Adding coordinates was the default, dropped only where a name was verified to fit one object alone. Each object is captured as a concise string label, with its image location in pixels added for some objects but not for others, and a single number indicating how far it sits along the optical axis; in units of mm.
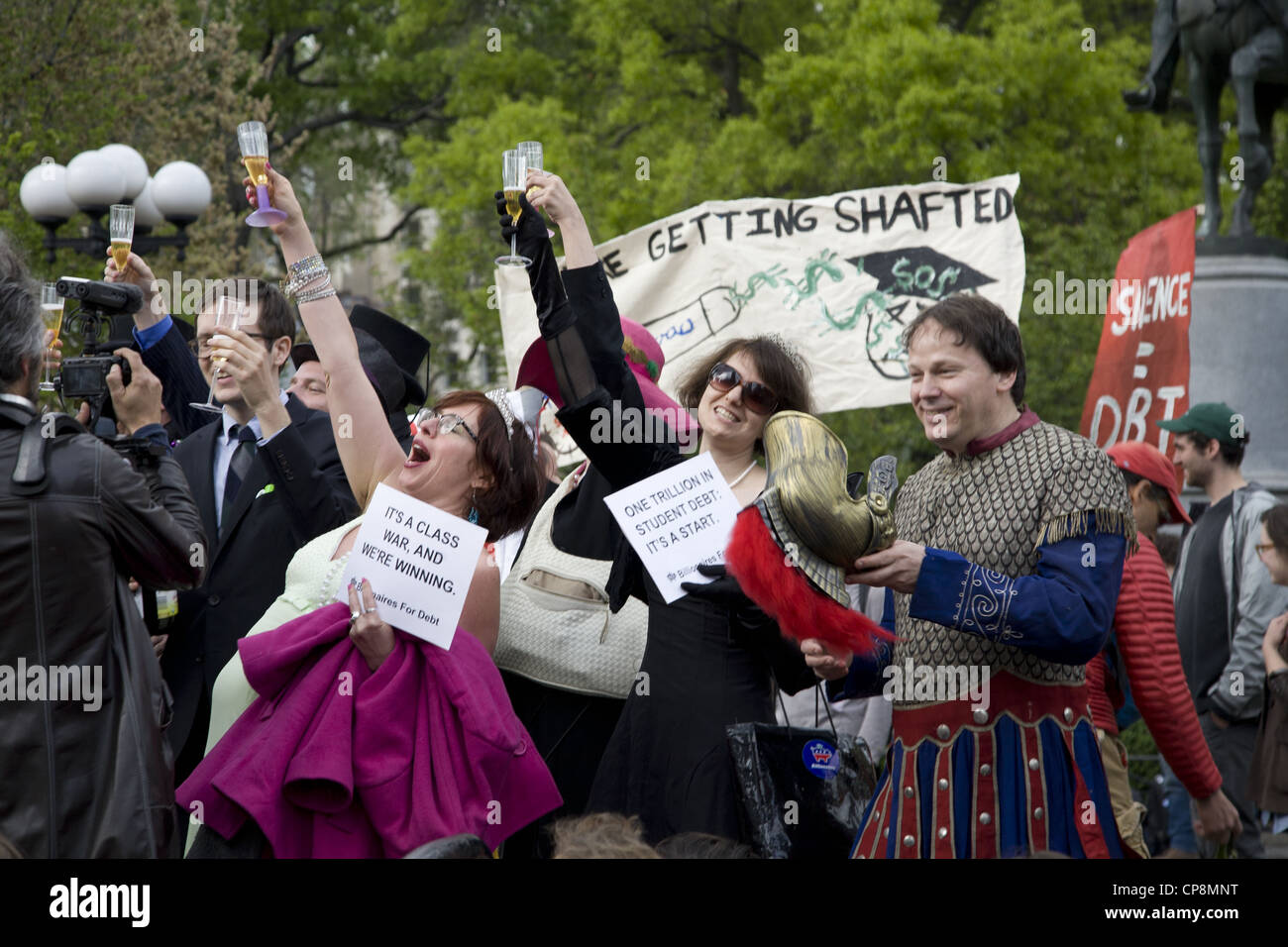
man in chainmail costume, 3072
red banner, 7648
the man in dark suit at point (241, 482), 4180
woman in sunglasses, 3654
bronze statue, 9547
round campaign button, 3625
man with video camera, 3174
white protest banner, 7750
